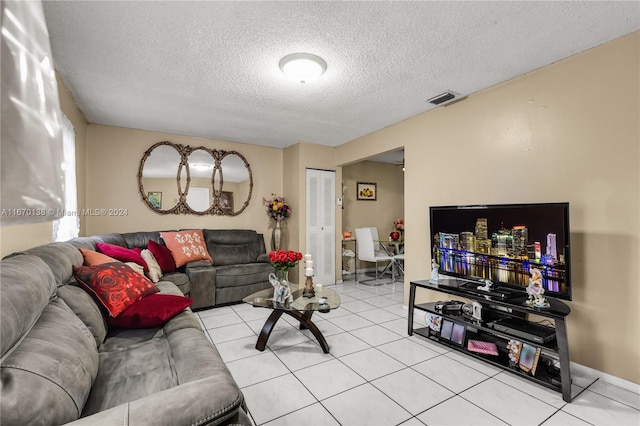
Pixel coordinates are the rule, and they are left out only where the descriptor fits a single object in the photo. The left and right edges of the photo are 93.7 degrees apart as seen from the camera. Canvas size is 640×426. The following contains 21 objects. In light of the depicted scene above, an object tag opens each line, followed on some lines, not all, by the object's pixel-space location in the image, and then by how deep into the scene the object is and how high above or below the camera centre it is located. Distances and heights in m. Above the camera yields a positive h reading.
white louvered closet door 5.01 -0.11
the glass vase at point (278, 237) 5.06 -0.35
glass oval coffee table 2.55 -0.77
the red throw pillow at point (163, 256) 3.62 -0.48
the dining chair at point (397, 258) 5.31 -0.75
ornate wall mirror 4.32 +0.57
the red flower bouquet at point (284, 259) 2.75 -0.39
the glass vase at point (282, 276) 2.79 -0.56
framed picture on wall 6.39 +0.54
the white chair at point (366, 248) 5.34 -0.58
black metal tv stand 1.94 -0.88
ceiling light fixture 2.29 +1.18
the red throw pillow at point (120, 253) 2.81 -0.35
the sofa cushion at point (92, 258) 2.17 -0.31
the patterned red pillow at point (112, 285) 1.82 -0.43
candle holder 2.85 -0.70
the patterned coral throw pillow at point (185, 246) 3.87 -0.39
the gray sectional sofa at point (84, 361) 0.83 -0.55
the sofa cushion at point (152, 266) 3.17 -0.55
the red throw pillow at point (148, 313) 1.87 -0.62
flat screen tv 2.15 -0.23
